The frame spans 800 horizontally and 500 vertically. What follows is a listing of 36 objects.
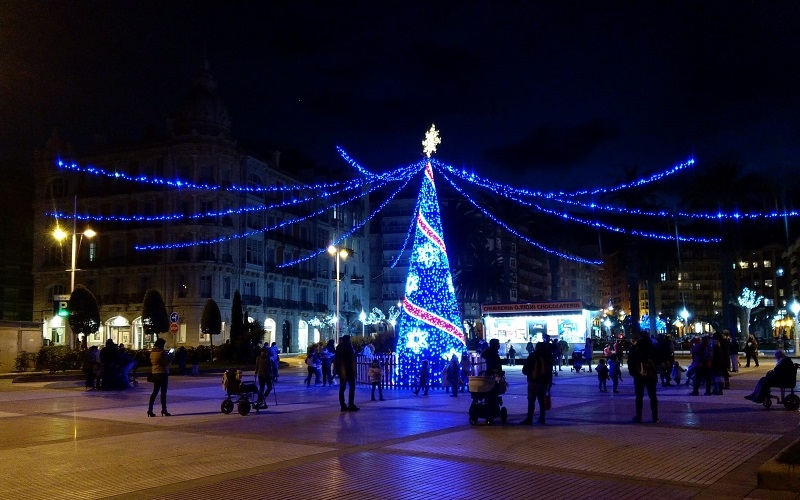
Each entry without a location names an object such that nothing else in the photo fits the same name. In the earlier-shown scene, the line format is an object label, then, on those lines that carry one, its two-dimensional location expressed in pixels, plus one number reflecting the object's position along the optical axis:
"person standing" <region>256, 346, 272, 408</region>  18.67
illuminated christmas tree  23.72
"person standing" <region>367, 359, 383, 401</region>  20.45
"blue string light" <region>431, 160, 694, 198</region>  25.22
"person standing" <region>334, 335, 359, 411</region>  17.08
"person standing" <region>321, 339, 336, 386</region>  26.33
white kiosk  39.66
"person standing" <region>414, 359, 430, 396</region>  21.66
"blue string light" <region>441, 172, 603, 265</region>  27.92
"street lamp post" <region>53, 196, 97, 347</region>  35.61
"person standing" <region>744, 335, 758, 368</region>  33.84
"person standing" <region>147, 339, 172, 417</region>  16.44
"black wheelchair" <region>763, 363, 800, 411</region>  16.11
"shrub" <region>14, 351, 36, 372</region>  34.31
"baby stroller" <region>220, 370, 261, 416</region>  16.53
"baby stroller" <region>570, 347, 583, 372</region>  32.69
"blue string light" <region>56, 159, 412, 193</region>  26.23
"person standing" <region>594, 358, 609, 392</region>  21.92
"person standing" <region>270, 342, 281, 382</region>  25.37
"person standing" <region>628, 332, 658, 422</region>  14.16
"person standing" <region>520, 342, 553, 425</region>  14.20
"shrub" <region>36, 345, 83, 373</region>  33.72
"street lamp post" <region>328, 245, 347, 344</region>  40.07
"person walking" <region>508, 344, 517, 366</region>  38.89
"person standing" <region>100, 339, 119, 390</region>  25.19
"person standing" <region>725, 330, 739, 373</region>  30.58
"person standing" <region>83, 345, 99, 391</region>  25.59
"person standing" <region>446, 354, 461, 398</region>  20.95
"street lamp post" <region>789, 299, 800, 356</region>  46.41
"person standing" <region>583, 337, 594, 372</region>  34.31
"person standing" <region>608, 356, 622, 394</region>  22.00
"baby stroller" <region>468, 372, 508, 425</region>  14.10
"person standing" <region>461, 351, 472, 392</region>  22.40
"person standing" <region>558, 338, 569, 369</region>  37.86
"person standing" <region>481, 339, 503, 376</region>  15.10
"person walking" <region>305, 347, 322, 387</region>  26.61
